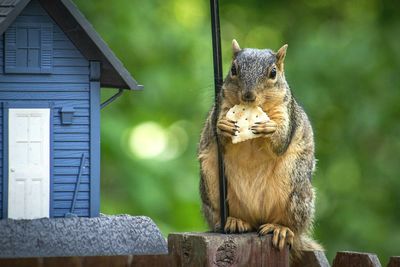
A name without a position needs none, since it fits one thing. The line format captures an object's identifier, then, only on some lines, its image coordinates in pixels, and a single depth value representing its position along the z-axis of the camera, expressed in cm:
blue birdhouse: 643
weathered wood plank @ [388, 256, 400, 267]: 589
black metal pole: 544
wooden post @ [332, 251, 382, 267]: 593
